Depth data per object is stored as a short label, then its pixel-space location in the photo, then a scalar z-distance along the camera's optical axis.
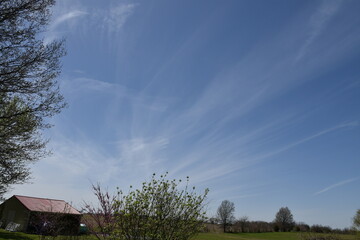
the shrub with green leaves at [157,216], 5.44
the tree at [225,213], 70.86
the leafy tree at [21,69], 7.03
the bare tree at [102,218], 5.69
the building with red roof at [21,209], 31.02
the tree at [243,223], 69.85
